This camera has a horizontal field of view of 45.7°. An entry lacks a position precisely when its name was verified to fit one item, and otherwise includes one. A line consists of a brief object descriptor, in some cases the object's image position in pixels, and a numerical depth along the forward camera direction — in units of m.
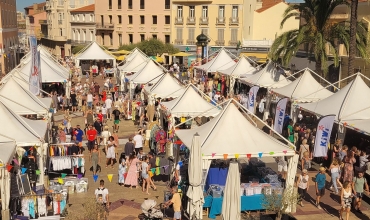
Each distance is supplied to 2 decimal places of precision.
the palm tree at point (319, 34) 23.55
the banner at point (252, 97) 23.14
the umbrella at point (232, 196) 9.83
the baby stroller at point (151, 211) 10.95
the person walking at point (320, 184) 12.41
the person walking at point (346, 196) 11.30
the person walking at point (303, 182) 12.63
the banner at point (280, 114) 18.44
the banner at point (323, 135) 14.94
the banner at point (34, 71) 20.28
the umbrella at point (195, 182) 10.82
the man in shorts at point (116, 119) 20.85
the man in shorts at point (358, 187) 12.05
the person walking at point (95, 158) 14.95
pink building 59.28
